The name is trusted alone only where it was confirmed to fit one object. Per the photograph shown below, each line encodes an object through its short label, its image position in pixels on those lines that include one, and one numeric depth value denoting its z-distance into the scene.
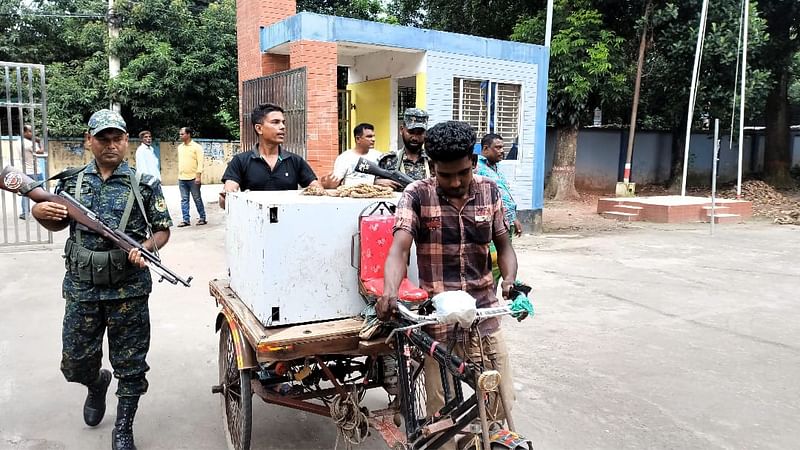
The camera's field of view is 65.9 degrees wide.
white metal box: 2.69
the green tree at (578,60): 14.51
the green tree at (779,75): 16.81
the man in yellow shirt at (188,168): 10.86
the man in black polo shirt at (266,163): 4.06
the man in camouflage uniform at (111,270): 3.14
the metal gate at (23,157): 8.15
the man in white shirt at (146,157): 10.49
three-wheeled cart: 2.47
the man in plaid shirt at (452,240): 2.42
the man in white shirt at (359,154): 5.03
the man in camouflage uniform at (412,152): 4.29
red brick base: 13.16
